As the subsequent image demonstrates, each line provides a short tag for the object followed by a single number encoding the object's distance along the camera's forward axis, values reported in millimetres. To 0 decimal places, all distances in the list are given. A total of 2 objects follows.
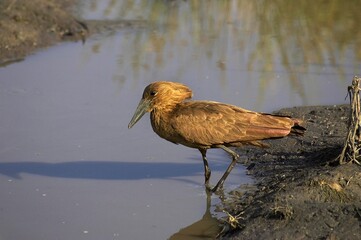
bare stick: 13466
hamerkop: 14266
